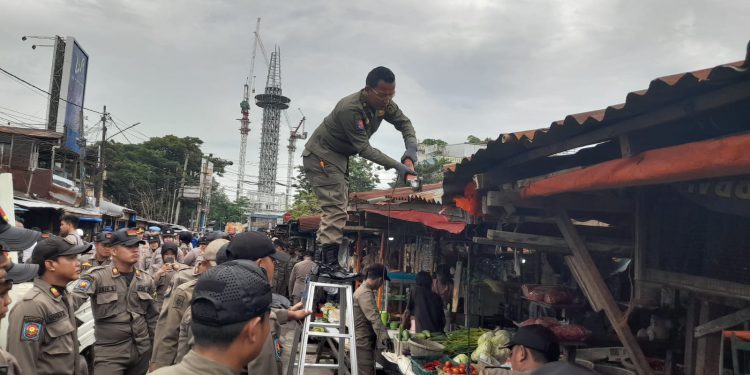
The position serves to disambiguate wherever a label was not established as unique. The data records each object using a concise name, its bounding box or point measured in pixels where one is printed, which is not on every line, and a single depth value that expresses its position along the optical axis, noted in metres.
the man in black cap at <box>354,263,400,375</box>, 6.94
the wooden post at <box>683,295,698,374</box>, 4.52
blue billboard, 27.77
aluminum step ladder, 4.68
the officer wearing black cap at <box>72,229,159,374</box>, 5.21
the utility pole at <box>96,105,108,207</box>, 25.91
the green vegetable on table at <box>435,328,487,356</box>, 7.07
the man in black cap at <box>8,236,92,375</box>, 3.70
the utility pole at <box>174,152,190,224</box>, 51.81
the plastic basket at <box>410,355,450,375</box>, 6.54
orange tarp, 2.00
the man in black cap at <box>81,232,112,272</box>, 6.70
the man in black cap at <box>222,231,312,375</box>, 3.33
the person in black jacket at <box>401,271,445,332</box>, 8.38
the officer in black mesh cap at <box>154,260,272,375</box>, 1.79
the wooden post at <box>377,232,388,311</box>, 11.23
